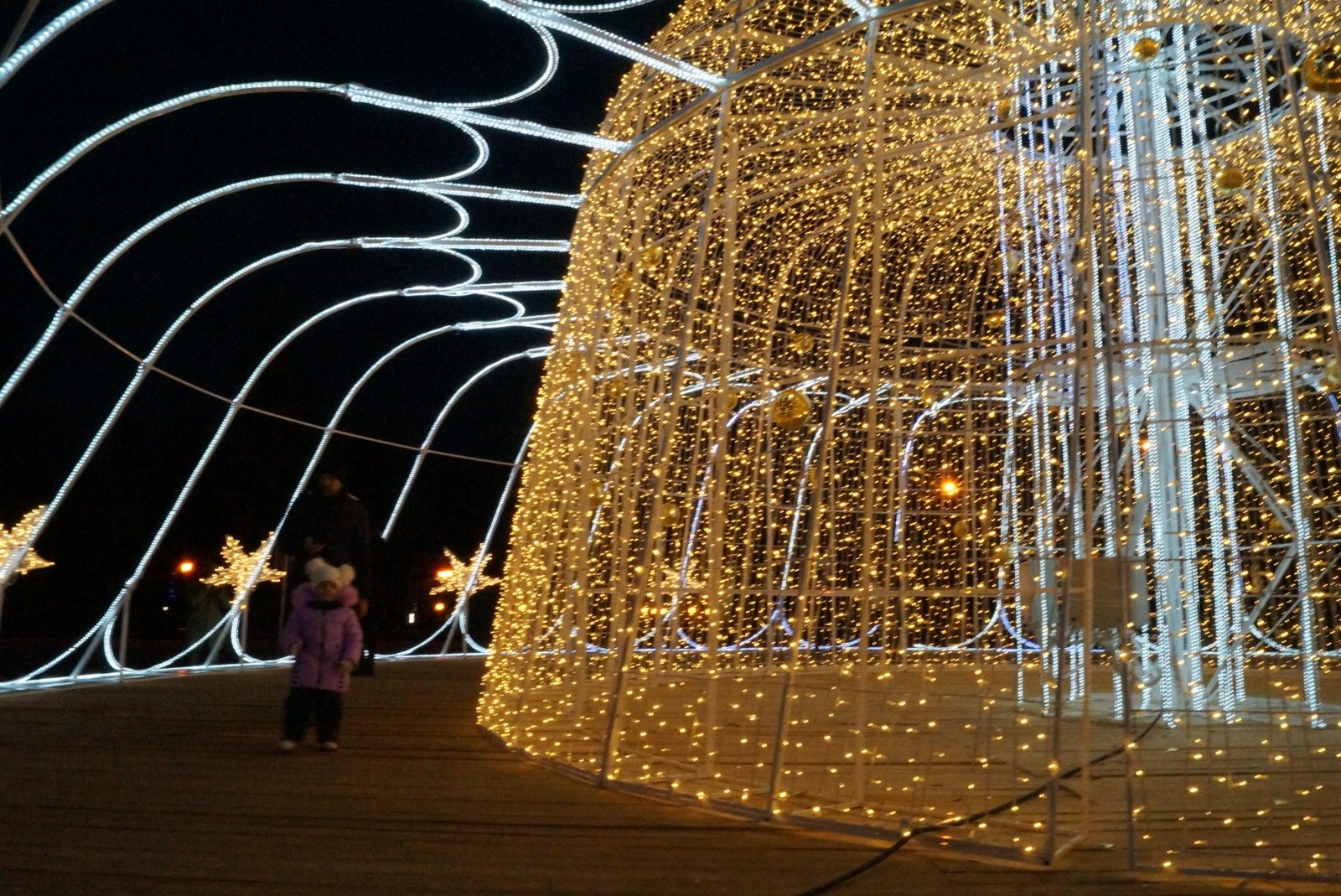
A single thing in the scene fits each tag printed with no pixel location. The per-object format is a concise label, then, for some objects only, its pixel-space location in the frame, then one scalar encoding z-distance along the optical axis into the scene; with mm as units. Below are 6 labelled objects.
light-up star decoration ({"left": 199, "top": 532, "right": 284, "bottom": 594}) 14562
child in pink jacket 6918
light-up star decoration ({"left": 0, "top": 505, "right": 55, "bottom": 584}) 10672
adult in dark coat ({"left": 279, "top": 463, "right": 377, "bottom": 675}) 7812
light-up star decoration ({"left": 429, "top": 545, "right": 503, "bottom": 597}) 17422
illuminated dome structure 5113
